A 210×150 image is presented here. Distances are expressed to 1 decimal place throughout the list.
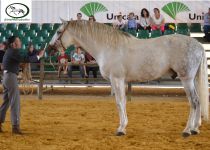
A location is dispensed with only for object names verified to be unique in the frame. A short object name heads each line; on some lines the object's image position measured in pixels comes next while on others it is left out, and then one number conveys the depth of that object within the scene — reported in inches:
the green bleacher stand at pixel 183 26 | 768.3
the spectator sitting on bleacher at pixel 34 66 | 707.1
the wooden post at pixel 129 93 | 613.3
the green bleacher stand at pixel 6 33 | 813.1
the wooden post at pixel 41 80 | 624.1
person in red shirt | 696.2
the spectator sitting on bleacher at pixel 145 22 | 752.5
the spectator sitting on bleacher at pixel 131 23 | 753.6
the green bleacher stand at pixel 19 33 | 810.2
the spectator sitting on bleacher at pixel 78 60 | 689.0
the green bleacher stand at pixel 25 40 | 799.1
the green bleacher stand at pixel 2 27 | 824.5
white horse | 362.3
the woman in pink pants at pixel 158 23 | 751.7
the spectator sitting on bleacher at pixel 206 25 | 720.4
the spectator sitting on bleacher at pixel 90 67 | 700.0
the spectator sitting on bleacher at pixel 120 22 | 753.9
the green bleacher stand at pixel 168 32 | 737.0
